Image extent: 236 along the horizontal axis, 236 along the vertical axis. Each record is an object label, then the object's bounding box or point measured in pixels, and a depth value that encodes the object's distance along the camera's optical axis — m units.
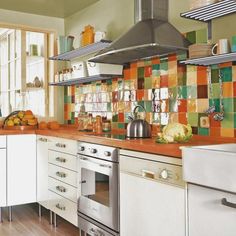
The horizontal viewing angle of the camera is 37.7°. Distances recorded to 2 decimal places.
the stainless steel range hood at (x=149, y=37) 2.44
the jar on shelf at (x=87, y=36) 3.40
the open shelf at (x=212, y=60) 2.05
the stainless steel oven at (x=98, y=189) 2.36
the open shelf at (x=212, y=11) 2.09
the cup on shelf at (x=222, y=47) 2.10
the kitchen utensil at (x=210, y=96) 2.35
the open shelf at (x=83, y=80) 3.29
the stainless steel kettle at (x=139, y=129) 2.54
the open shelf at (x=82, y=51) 3.29
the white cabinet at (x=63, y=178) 2.90
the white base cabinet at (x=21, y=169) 3.47
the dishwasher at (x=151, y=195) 1.81
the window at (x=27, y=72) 4.29
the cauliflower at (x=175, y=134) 2.11
